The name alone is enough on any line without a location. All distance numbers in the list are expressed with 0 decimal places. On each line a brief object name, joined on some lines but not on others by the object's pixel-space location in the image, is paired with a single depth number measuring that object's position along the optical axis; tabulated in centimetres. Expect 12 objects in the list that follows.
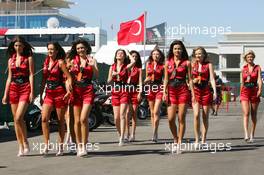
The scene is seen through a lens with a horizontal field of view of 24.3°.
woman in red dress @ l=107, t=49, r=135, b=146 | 1096
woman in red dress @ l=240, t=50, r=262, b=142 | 1130
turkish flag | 2858
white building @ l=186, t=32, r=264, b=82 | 9194
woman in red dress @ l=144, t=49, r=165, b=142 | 1141
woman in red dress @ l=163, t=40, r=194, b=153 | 962
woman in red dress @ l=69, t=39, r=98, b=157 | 907
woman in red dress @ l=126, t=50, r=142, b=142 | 1140
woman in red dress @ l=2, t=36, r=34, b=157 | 904
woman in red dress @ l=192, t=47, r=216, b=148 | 1015
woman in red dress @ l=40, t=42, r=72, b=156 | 906
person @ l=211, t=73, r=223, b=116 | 2398
